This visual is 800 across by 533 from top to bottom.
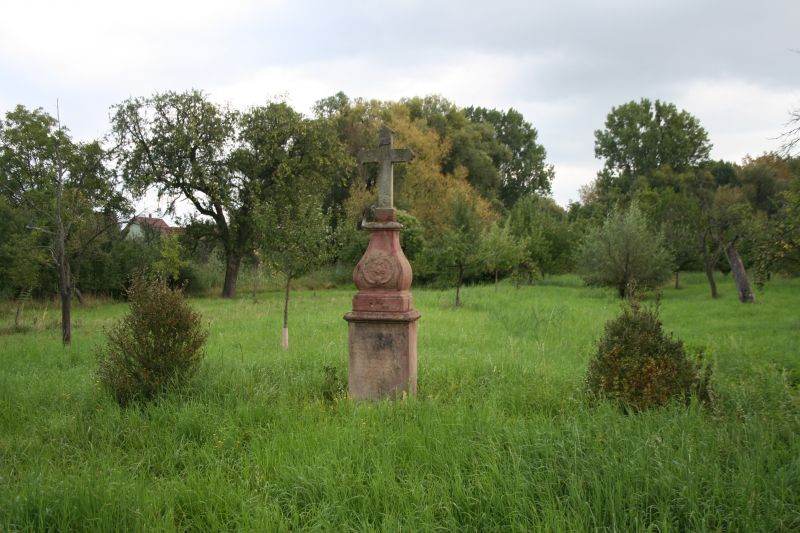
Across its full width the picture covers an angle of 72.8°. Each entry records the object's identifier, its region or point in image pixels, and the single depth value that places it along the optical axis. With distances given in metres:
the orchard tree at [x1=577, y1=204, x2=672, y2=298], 21.28
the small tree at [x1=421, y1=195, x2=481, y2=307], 19.03
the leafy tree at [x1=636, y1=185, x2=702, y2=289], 25.59
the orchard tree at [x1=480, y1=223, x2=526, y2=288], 23.39
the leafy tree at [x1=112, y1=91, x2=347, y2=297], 24.56
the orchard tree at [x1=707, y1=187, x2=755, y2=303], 17.88
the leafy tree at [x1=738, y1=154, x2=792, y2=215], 37.69
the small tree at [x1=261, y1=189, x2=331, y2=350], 11.78
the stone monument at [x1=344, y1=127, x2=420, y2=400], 5.90
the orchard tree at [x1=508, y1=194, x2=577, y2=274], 29.80
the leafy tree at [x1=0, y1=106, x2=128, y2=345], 11.20
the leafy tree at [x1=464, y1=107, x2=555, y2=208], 53.22
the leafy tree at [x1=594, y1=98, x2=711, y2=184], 47.91
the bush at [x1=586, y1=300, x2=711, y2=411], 4.88
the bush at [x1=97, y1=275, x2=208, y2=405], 5.80
